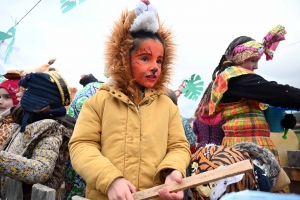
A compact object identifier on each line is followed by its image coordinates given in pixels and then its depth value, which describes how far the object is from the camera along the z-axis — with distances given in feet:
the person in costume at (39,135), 4.91
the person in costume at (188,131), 6.85
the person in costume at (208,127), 8.13
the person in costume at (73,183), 6.44
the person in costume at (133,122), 4.01
